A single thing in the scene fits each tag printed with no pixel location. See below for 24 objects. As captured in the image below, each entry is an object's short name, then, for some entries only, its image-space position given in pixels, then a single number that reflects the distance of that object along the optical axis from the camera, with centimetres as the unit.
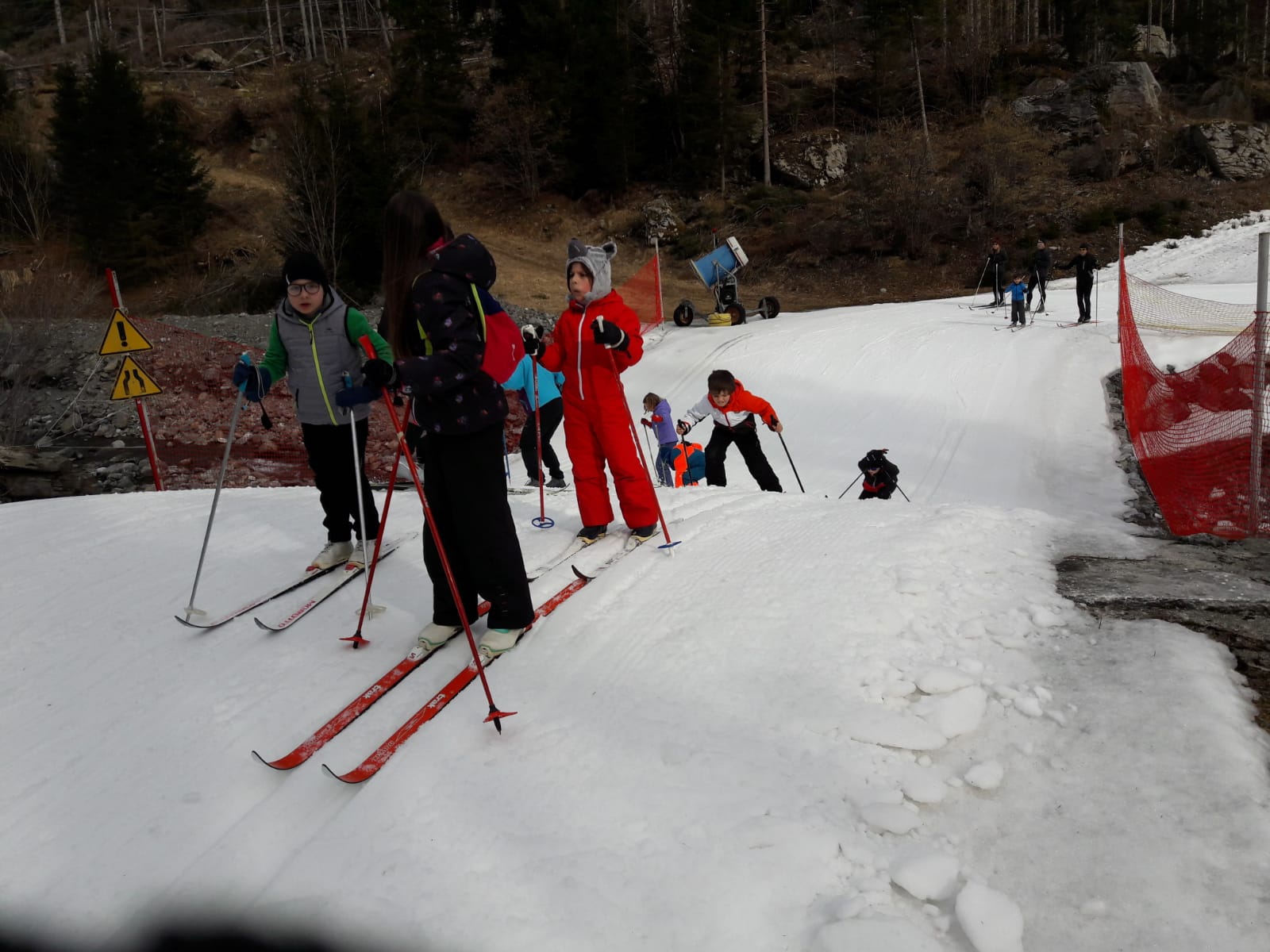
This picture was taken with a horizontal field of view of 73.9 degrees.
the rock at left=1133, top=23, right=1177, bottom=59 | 4063
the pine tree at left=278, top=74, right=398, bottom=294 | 2364
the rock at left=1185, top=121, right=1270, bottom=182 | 2897
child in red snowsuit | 468
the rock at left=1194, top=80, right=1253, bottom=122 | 3459
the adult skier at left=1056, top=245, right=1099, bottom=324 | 1603
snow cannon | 1966
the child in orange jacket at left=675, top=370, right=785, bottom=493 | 793
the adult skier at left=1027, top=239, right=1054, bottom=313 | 1789
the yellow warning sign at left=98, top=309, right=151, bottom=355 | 790
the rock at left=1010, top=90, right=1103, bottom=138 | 3278
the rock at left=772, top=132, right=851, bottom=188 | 3400
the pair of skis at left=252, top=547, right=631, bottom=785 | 282
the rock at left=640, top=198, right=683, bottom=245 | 3262
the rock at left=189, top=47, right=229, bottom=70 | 4772
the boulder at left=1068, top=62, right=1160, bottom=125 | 3288
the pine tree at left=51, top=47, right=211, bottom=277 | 2861
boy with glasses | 426
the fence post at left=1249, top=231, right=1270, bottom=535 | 561
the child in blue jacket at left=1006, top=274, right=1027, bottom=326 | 1625
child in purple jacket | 873
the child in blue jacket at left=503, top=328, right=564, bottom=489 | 840
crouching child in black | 806
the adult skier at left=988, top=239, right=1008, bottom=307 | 1911
